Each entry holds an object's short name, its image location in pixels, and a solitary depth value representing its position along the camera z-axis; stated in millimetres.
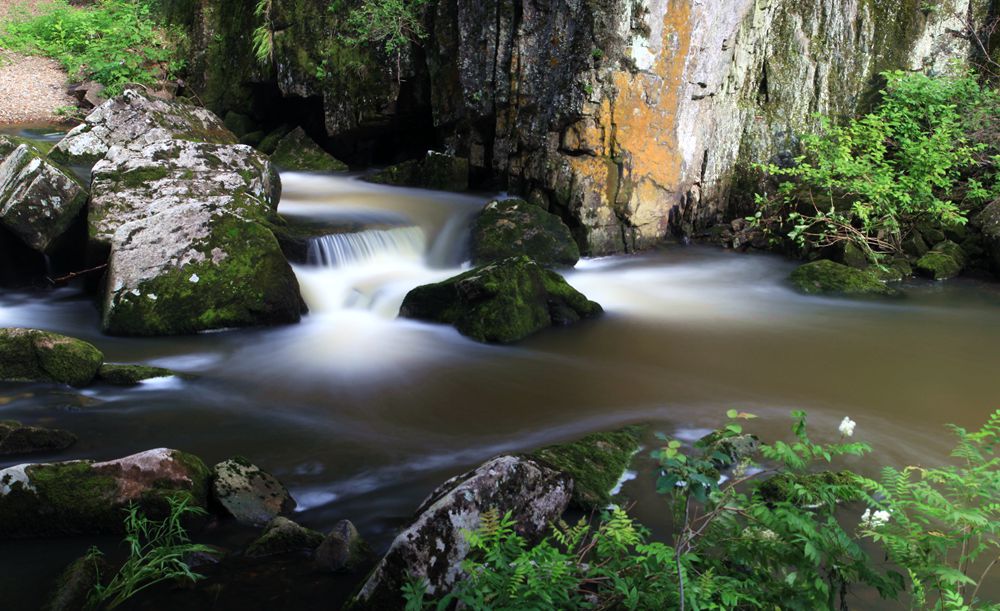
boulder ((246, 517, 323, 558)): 3592
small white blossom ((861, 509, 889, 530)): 2650
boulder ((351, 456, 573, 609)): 3100
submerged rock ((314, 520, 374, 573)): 3494
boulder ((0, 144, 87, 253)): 7320
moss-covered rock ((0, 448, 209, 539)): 3684
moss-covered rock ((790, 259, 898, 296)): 8836
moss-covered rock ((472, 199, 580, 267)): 9258
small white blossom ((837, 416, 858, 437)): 2627
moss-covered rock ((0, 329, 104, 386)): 5586
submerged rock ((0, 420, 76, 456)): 4430
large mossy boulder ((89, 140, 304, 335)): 6867
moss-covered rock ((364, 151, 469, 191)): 11438
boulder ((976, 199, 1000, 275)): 9289
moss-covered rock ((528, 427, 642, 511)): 4129
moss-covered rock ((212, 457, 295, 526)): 3934
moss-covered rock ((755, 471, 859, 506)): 3939
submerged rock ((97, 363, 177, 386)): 5676
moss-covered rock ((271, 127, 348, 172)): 12906
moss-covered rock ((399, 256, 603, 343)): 7160
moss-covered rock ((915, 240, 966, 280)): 9445
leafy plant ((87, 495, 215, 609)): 3209
